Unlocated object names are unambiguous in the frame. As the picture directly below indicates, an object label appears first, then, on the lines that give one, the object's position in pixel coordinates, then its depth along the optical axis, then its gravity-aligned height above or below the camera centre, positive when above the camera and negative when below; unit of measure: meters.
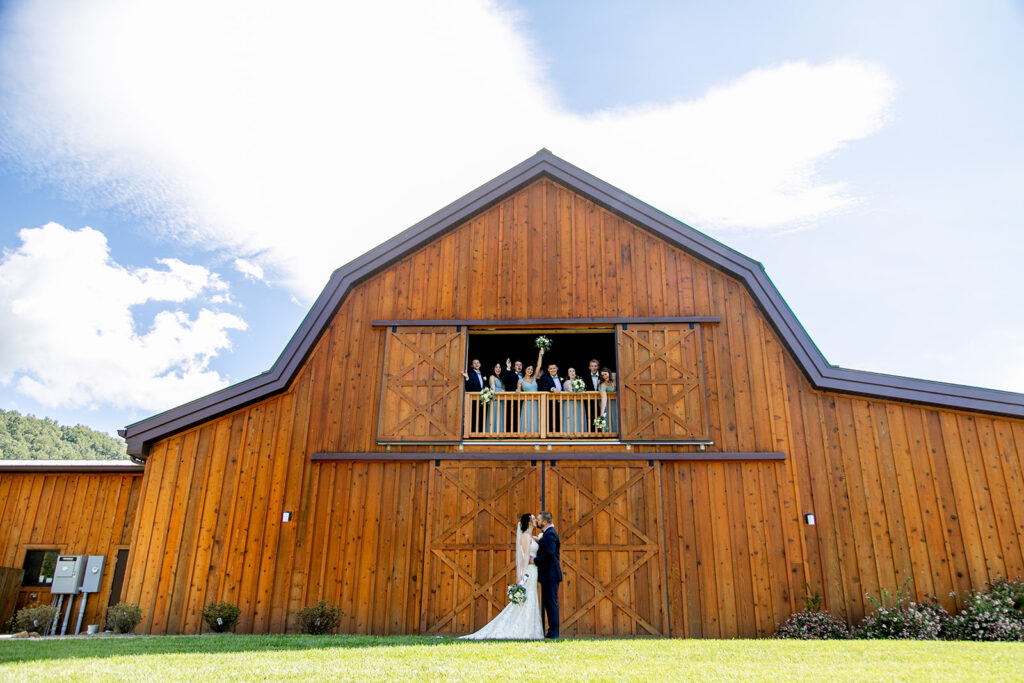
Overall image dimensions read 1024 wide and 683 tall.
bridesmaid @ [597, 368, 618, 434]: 12.45 +2.85
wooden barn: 11.21 +1.81
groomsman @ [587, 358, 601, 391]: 12.94 +3.43
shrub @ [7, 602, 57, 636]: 12.16 -0.87
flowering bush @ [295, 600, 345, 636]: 11.01 -0.73
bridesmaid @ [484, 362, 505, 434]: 12.61 +2.68
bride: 10.03 -0.63
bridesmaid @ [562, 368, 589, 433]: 12.38 +2.67
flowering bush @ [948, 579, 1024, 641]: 10.08 -0.48
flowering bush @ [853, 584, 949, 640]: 10.25 -0.58
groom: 9.74 +0.02
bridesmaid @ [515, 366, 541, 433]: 12.45 +2.62
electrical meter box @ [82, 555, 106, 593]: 13.50 -0.16
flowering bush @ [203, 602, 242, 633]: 11.14 -0.71
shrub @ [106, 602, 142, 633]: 11.12 -0.76
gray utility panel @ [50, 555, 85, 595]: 13.23 -0.17
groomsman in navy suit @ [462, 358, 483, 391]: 12.91 +3.33
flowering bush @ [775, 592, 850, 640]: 10.51 -0.68
